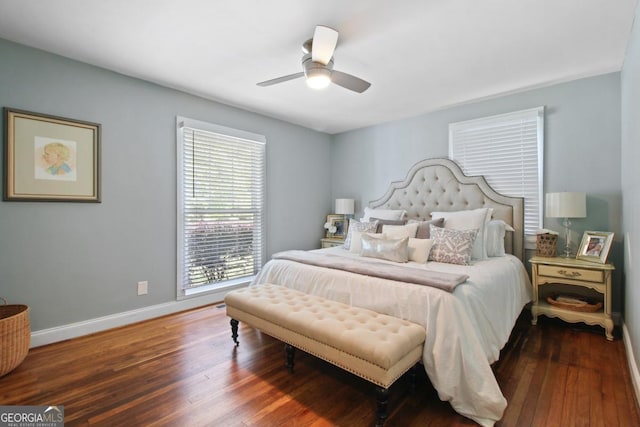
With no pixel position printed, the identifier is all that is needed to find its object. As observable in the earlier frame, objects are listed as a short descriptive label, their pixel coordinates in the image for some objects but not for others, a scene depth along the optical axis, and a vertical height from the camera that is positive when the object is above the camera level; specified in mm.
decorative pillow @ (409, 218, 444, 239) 3254 -188
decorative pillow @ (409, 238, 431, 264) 2820 -383
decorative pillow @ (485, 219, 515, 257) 3127 -287
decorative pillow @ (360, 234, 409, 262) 2818 -381
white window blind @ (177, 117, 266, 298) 3441 +21
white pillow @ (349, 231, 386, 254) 3332 -372
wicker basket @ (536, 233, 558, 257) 3027 -332
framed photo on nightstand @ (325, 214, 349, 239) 4871 -250
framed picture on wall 2389 +402
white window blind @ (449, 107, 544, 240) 3281 +671
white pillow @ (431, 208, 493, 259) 2958 -129
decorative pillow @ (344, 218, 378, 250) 3545 -227
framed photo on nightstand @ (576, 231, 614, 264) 2708 -321
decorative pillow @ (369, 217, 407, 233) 3609 -157
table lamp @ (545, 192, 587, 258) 2812 +62
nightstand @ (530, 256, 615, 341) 2625 -640
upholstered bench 1583 -749
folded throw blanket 1979 -469
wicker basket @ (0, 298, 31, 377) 2029 -949
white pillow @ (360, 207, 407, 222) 3954 -63
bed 1704 -553
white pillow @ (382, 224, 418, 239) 3200 -235
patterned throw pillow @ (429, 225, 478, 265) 2717 -334
